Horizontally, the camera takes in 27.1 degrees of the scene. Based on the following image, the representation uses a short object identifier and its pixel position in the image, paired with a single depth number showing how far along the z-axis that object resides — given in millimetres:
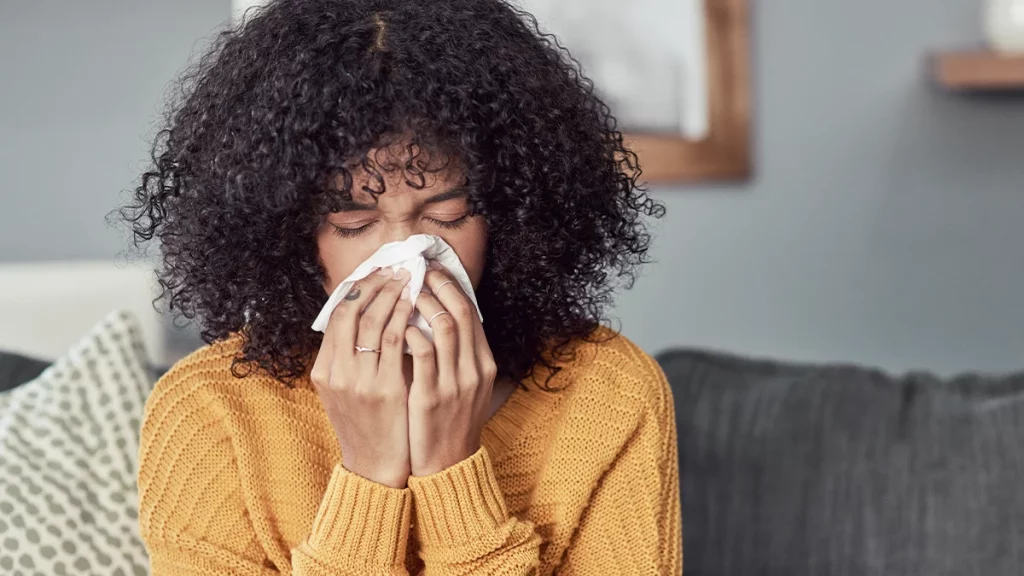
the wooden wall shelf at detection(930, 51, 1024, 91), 2354
